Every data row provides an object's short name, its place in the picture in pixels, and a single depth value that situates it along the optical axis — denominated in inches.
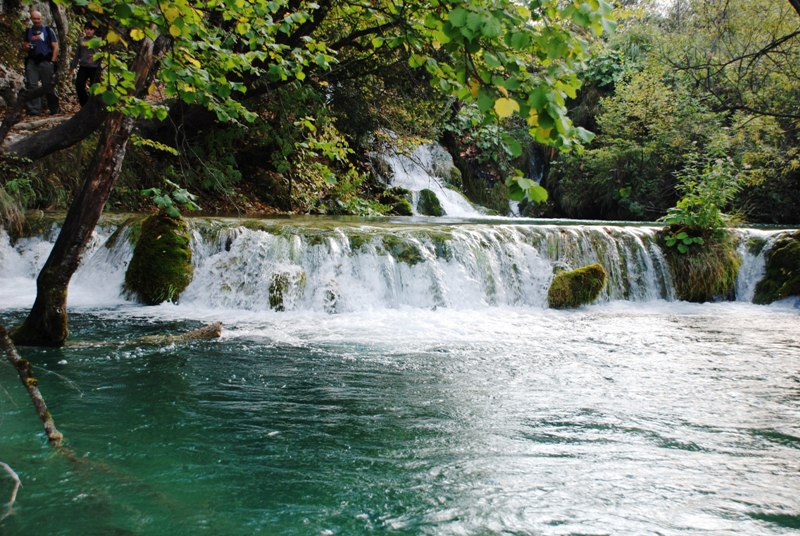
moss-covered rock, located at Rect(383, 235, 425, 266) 377.1
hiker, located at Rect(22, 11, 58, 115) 415.2
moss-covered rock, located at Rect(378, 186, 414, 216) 698.8
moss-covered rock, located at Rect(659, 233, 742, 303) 439.5
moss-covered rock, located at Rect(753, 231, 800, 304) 424.2
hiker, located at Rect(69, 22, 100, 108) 419.5
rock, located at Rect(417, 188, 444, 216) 730.8
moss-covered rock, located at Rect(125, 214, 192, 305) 346.6
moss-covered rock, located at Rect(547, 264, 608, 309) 393.7
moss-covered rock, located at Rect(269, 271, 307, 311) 345.1
